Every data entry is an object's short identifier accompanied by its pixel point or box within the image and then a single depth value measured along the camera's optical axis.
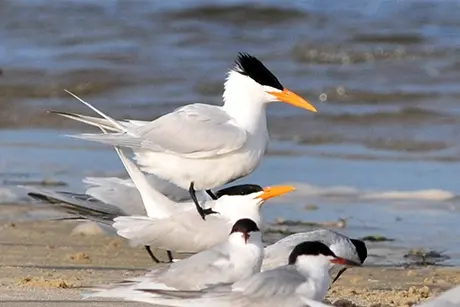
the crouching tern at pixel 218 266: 8.80
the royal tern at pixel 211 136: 11.91
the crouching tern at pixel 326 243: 10.47
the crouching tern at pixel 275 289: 8.13
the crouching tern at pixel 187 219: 10.87
